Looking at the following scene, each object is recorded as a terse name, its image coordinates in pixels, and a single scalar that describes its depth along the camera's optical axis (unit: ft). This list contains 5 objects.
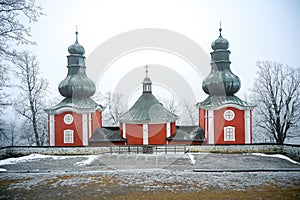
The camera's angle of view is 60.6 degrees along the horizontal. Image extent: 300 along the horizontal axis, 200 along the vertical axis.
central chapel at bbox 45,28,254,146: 57.82
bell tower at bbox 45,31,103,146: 59.41
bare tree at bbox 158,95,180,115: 105.19
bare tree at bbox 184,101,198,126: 106.45
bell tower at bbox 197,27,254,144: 58.49
